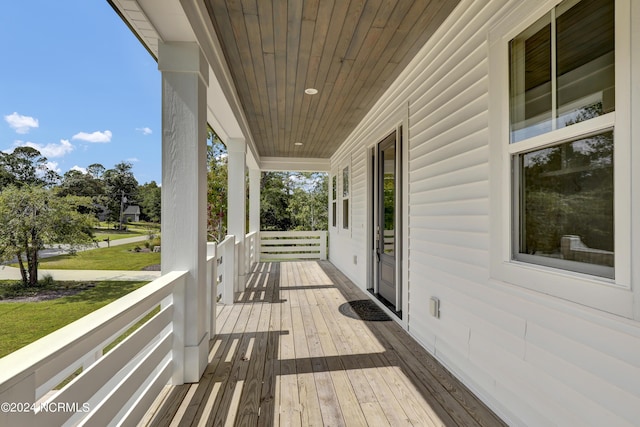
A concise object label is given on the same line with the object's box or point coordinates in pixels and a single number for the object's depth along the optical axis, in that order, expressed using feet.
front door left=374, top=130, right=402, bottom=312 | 11.57
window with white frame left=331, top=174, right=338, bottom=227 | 24.40
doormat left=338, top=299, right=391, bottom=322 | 11.64
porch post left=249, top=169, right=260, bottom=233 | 25.52
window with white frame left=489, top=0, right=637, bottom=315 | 3.92
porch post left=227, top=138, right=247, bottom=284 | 15.79
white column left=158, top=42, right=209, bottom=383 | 6.97
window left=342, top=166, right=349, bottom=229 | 20.04
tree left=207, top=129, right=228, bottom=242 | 28.27
